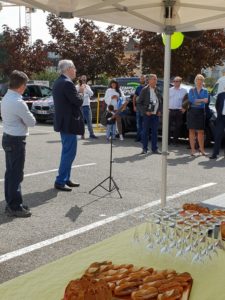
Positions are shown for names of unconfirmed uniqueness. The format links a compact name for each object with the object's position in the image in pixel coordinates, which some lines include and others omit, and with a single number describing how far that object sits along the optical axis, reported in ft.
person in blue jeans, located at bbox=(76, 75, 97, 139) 46.09
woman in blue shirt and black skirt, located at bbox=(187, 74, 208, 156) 36.55
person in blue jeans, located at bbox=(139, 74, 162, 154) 36.60
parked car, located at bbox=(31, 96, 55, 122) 63.72
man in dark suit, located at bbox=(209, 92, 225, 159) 35.04
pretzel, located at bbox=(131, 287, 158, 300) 7.47
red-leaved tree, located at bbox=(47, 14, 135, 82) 90.48
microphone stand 23.65
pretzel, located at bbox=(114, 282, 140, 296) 7.65
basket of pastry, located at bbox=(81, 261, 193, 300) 7.59
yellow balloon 31.46
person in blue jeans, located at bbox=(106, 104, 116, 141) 25.08
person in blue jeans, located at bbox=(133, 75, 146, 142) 43.31
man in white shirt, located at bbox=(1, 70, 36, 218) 18.33
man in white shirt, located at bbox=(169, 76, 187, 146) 40.42
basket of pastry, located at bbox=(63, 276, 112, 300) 6.98
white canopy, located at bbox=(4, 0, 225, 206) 13.97
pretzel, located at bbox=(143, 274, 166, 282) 8.02
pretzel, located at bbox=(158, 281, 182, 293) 7.73
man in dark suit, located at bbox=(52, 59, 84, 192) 22.89
